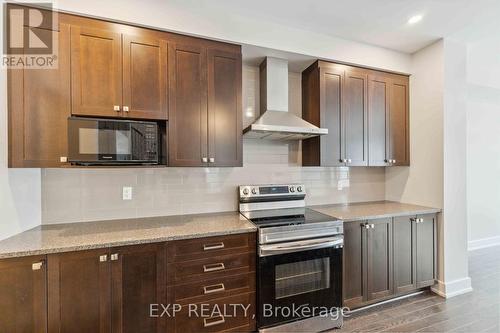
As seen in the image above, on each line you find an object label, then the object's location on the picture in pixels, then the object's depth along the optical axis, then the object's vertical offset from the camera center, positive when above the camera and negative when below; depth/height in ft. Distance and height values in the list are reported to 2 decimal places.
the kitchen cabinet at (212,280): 5.96 -2.97
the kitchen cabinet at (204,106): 6.95 +1.79
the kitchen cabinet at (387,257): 7.69 -3.21
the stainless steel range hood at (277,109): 7.86 +1.97
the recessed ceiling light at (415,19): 7.55 +4.63
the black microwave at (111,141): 5.77 +0.63
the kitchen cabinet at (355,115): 8.77 +1.91
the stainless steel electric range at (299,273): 6.53 -3.11
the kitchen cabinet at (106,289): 5.13 -2.76
